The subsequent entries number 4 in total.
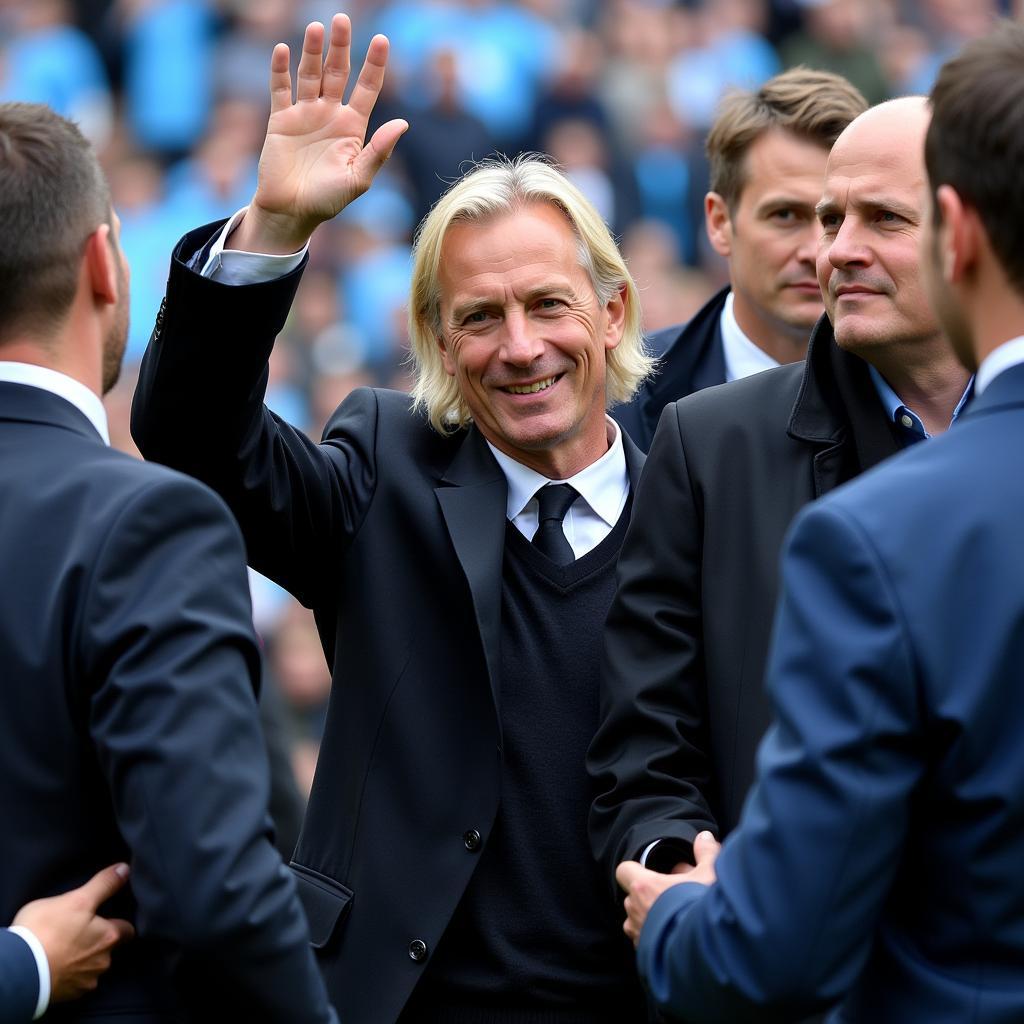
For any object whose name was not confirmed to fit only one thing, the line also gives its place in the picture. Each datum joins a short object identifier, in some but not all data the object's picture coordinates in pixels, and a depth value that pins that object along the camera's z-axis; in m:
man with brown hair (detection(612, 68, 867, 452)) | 8.95
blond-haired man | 6.00
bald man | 5.74
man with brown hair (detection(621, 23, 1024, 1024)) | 3.98
